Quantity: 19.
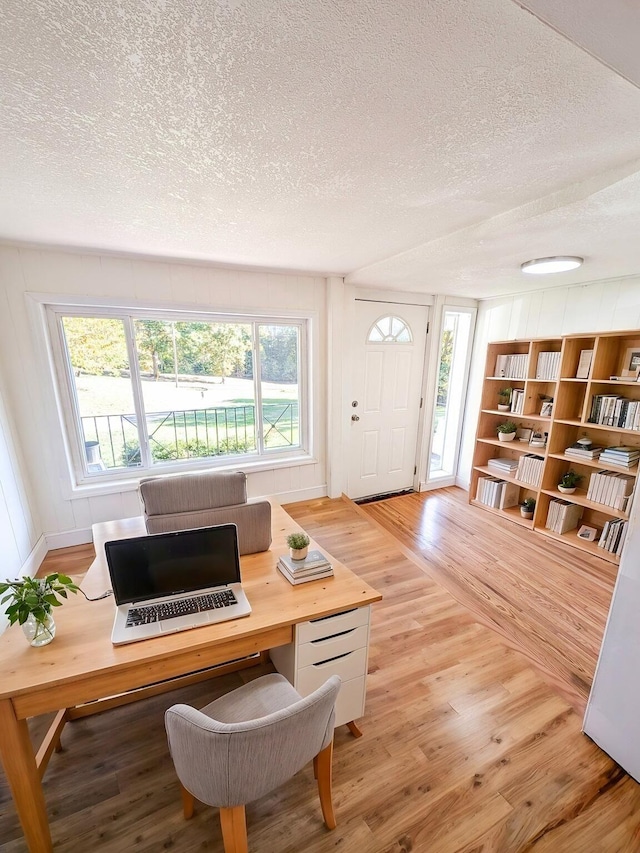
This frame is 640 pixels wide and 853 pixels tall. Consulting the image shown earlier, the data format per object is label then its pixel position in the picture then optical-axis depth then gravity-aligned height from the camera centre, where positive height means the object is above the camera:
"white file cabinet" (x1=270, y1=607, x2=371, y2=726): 1.27 -1.16
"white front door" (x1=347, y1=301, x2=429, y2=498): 3.56 -0.39
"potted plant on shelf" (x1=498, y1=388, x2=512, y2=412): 3.51 -0.42
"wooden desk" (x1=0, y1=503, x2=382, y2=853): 0.95 -0.92
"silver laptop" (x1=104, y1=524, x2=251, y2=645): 1.15 -0.82
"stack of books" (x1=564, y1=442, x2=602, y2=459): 2.82 -0.77
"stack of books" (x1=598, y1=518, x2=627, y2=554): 2.69 -1.40
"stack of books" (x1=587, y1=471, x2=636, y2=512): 2.63 -1.02
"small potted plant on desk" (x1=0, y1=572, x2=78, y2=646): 0.98 -0.73
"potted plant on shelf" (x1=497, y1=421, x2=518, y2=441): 3.50 -0.74
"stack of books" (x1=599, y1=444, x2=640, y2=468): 2.58 -0.74
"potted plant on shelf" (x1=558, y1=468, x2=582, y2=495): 2.98 -1.08
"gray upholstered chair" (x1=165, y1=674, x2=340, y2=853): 0.76 -0.94
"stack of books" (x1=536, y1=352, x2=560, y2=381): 3.04 -0.06
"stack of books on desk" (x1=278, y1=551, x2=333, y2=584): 1.39 -0.87
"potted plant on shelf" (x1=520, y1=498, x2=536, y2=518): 3.29 -1.43
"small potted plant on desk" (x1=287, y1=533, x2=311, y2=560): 1.44 -0.80
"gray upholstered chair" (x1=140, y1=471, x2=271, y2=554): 1.50 -0.68
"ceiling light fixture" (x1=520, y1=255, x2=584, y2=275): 2.25 +0.65
